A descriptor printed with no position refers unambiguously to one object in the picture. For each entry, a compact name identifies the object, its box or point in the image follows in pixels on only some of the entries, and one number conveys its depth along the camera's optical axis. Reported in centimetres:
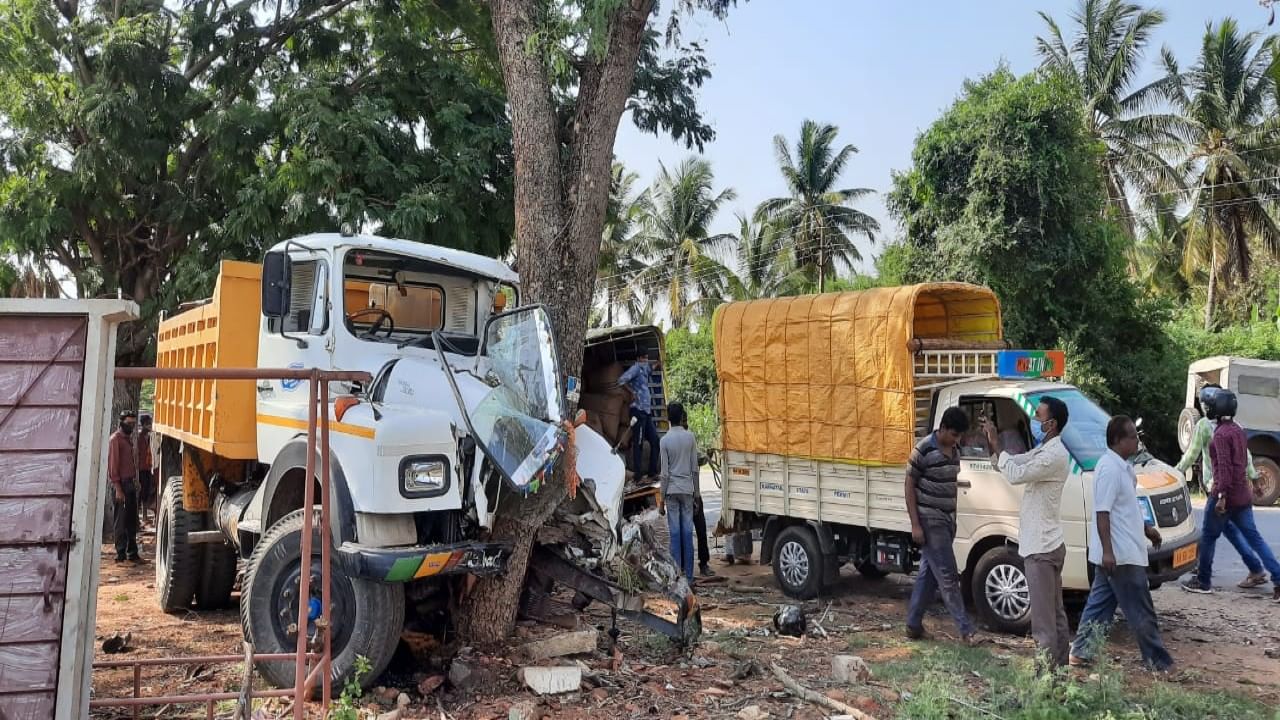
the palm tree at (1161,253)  2811
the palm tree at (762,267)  3212
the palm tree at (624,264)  3434
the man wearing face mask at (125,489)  1079
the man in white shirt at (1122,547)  569
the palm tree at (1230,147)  2409
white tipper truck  487
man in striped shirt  670
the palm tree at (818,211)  3269
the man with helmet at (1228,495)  822
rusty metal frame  422
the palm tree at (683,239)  3284
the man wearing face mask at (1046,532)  566
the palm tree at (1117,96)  2461
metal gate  347
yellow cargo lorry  697
